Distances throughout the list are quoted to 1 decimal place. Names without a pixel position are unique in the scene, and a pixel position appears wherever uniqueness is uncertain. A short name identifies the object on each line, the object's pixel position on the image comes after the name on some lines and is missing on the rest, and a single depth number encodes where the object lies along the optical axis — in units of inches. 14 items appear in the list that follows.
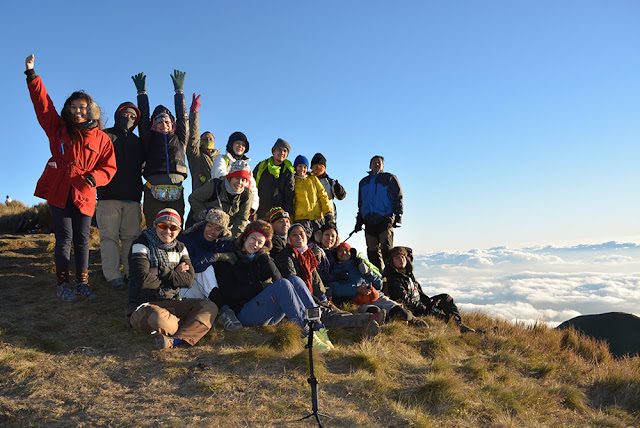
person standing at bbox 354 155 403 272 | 376.5
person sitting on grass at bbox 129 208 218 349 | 204.4
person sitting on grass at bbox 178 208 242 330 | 233.0
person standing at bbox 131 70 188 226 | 272.5
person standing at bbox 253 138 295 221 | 335.3
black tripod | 159.9
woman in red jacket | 232.8
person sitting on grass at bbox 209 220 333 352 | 224.7
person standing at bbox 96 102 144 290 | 267.9
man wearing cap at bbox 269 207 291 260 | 273.9
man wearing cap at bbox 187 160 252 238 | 270.5
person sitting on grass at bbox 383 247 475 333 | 313.0
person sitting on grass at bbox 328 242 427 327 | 291.1
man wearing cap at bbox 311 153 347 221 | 383.2
